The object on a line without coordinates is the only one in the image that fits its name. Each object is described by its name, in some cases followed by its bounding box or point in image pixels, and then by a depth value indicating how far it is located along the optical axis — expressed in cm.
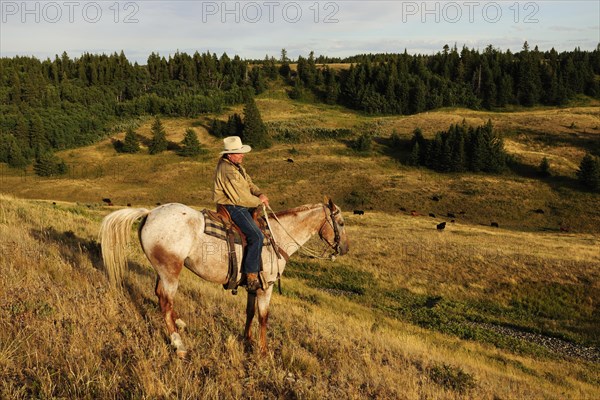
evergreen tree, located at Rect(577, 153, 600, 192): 5497
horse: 635
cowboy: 681
